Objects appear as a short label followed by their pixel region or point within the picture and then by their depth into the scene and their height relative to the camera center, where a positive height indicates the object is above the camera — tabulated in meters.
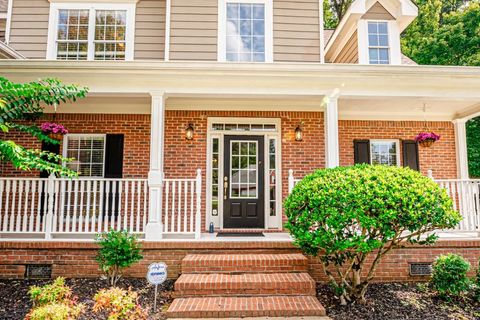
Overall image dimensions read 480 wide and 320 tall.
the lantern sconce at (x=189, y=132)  6.91 +1.33
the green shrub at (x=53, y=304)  3.03 -1.19
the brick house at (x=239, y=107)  5.79 +1.83
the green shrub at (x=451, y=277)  4.38 -1.19
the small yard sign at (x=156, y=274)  4.01 -1.06
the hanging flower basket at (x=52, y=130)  5.79 +1.15
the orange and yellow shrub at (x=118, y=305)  3.26 -1.20
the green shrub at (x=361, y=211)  3.96 -0.24
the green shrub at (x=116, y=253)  4.52 -0.91
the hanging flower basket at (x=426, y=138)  6.48 +1.14
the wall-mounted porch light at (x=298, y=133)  7.04 +1.34
